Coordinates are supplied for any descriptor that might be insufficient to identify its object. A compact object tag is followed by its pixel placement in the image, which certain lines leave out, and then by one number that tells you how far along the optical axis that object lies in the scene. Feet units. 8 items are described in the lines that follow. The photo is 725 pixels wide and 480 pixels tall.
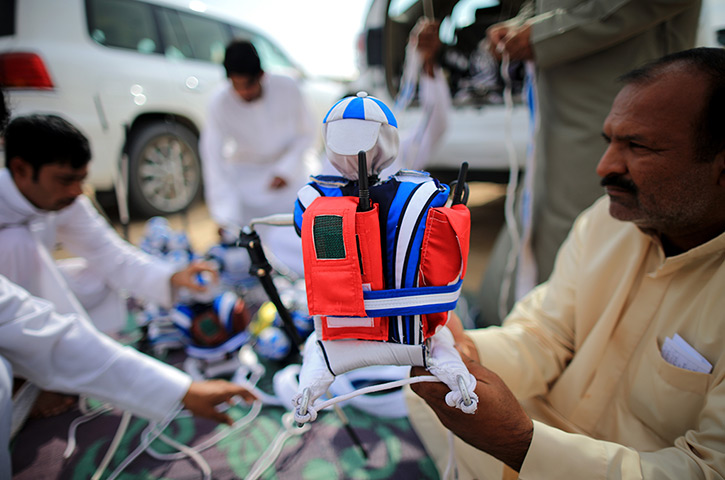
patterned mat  4.70
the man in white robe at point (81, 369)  3.72
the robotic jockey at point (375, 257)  2.28
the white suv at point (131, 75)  10.12
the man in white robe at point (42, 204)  5.07
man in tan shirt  2.75
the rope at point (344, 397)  2.34
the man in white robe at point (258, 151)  9.82
